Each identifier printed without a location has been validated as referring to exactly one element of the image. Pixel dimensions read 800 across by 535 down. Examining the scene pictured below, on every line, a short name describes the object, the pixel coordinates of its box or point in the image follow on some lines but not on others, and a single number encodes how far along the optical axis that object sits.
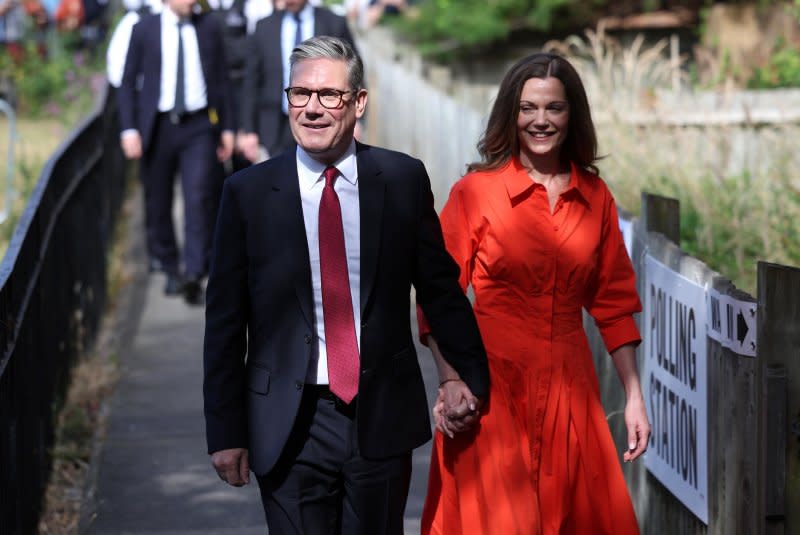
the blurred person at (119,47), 23.78
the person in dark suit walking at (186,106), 22.72
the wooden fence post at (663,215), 12.76
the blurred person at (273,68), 23.47
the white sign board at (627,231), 13.87
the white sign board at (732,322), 9.68
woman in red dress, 10.09
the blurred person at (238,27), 28.52
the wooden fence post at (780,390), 9.20
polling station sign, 10.98
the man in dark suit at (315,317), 9.02
